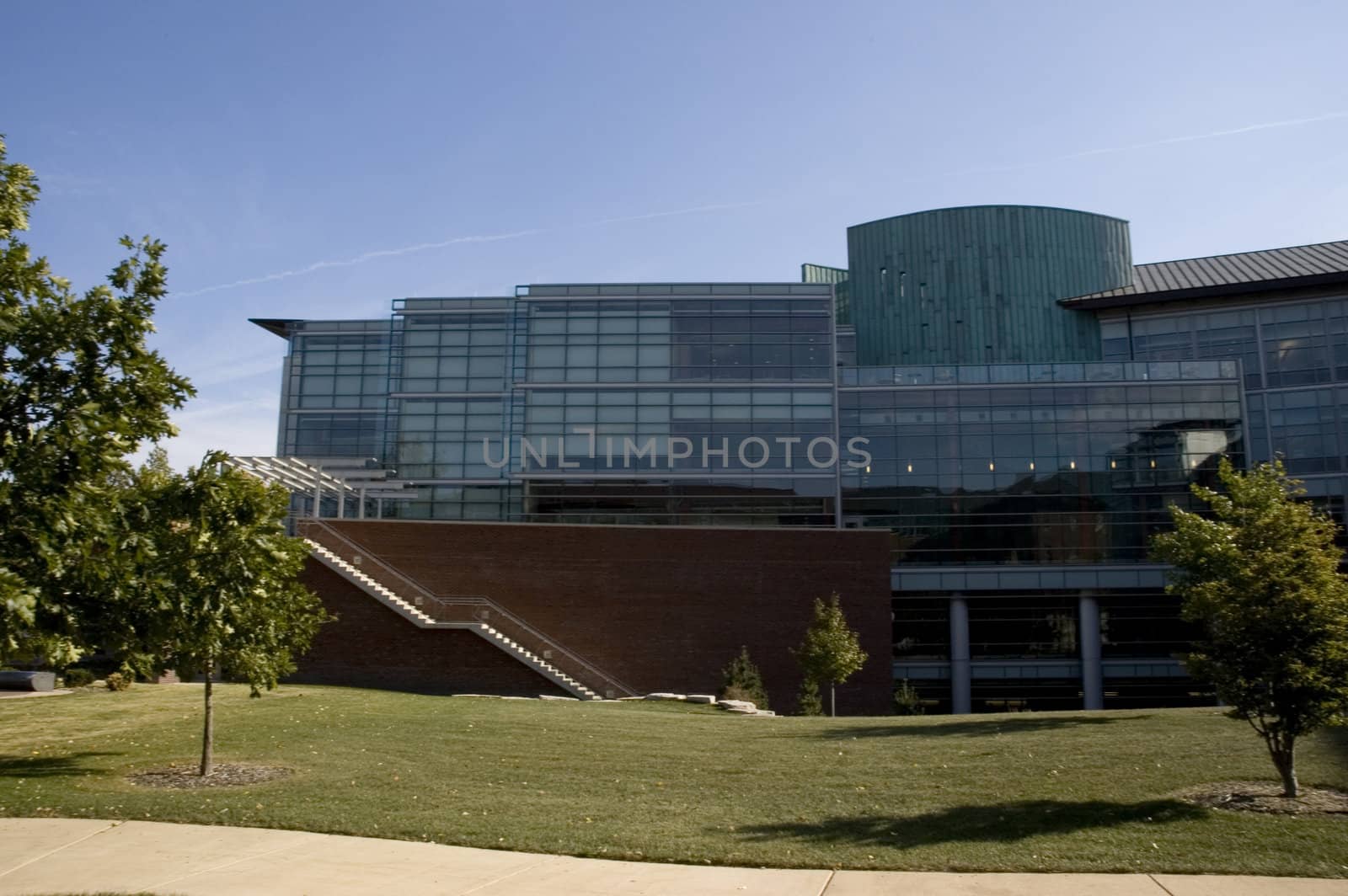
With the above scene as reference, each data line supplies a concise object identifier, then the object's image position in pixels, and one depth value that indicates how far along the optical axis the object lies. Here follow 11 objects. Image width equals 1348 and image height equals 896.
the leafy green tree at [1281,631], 13.00
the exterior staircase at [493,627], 35.25
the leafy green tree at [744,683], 36.22
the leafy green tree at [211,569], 15.20
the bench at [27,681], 28.19
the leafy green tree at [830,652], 34.19
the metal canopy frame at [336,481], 41.41
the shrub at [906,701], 40.03
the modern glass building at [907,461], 44.62
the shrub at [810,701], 34.91
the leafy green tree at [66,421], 10.50
